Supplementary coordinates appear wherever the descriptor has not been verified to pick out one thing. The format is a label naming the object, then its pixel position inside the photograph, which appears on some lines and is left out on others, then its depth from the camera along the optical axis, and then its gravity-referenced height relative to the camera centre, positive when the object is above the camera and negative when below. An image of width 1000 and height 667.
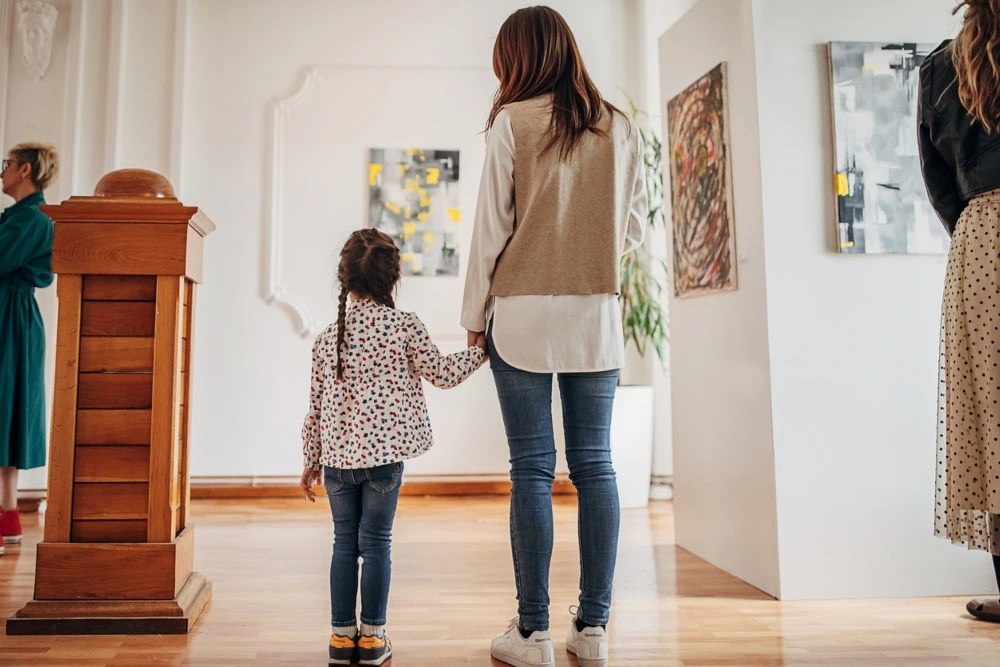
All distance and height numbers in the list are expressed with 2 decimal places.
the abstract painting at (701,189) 2.30 +0.68
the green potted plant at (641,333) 3.49 +0.32
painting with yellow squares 3.89 +0.99
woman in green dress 2.60 +0.29
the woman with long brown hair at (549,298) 1.46 +0.19
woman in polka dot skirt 1.44 +0.29
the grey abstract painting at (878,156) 2.09 +0.66
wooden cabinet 1.72 -0.04
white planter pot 3.48 -0.20
